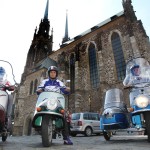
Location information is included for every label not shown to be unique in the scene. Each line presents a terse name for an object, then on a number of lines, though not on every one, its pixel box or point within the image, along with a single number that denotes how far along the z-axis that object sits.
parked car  9.62
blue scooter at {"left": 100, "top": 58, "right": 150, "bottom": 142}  3.74
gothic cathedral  16.70
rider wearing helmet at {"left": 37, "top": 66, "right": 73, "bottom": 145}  3.91
